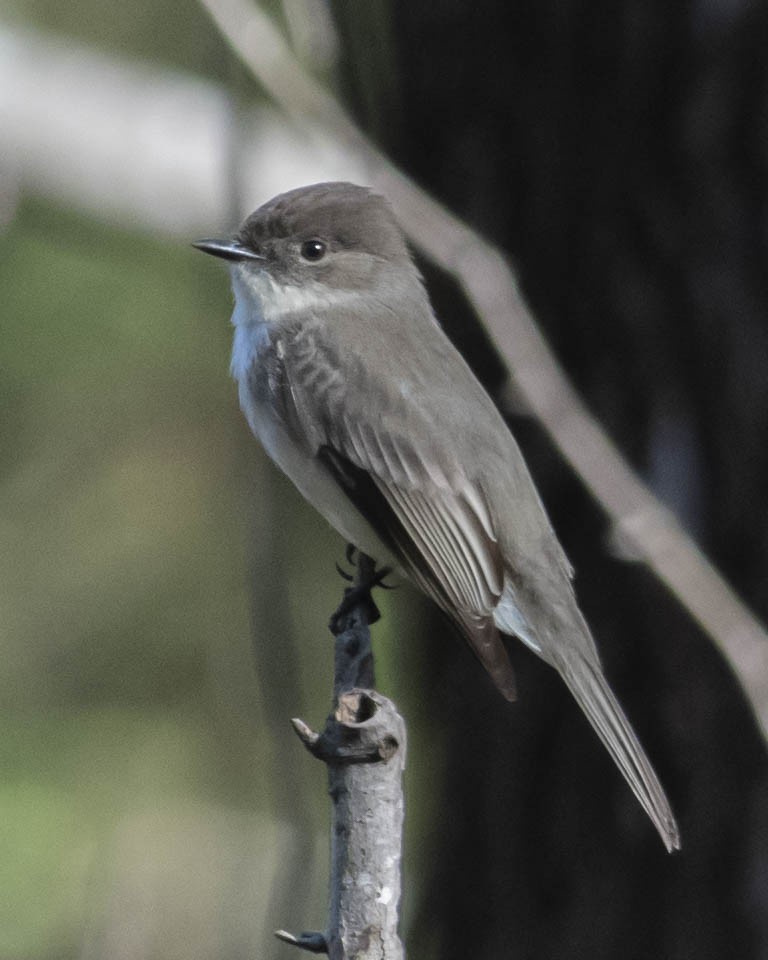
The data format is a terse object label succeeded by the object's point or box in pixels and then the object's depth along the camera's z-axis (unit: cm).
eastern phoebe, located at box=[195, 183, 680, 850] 395
